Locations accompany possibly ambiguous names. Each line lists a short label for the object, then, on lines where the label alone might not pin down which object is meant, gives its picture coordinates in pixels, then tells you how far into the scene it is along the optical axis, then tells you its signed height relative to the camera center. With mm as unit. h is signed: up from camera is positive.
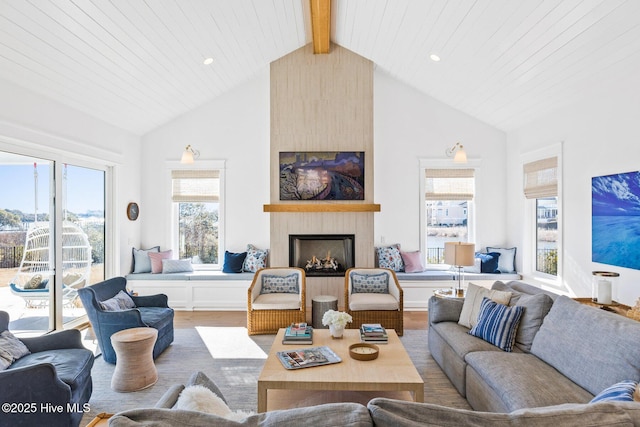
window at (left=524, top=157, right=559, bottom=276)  4727 +107
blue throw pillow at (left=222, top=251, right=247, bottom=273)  5832 -739
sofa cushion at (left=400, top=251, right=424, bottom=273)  5805 -746
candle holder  3254 -650
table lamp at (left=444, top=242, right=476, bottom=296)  4297 -465
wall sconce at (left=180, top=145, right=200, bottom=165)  5418 +857
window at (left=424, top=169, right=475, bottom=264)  6121 +60
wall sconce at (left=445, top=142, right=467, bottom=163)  5090 +802
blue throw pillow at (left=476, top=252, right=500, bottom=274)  5656 -759
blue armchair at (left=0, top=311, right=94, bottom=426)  2070 -1042
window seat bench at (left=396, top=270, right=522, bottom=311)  5539 -1017
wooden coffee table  2488 -1125
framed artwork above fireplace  5562 +600
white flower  3324 -941
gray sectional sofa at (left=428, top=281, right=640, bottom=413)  2061 -977
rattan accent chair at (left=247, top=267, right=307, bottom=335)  4504 -1167
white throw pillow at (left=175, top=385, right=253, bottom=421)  1312 -680
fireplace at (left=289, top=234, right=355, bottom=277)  5612 -598
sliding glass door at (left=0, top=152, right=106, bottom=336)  3654 -264
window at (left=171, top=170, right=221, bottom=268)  6184 +25
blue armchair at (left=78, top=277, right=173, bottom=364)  3488 -1017
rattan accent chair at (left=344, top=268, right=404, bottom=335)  4430 -1145
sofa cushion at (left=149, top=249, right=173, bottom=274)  5762 -695
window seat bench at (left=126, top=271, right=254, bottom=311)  5605 -1116
